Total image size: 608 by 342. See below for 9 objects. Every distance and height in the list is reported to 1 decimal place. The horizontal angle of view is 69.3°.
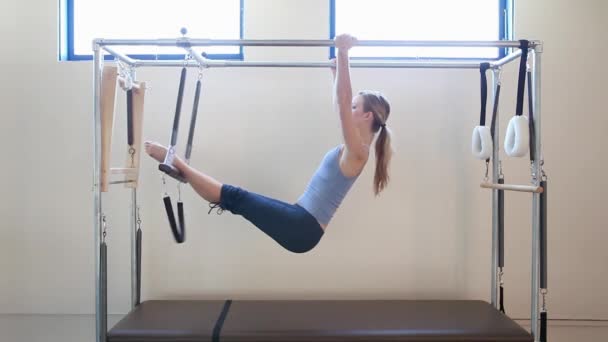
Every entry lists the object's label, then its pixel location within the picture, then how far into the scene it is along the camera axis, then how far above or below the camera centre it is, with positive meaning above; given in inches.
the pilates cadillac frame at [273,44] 76.0 +5.6
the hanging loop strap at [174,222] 77.1 -9.3
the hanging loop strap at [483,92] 90.7 +16.1
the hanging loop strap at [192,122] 80.6 +9.0
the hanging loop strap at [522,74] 75.7 +16.5
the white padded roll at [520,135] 75.0 +5.9
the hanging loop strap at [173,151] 74.7 +3.4
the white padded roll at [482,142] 86.4 +5.5
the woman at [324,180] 76.6 -1.9
